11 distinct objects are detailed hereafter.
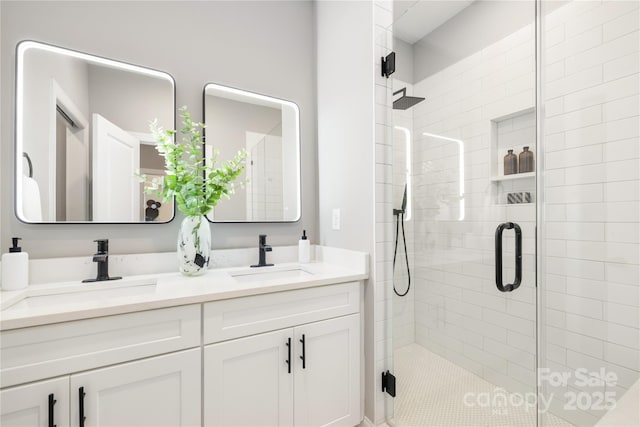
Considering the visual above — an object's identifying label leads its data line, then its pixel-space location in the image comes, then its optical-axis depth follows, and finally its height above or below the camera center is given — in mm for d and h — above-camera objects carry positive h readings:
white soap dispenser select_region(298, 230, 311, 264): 1826 -244
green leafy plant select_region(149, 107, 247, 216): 1447 +225
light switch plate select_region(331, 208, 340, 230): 1770 -34
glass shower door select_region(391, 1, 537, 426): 1347 -39
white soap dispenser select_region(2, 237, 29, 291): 1142 -229
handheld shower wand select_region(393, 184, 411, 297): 1531 -64
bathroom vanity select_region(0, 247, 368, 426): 882 -528
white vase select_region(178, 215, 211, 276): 1438 -172
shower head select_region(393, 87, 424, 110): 1527 +614
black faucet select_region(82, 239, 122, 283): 1314 -219
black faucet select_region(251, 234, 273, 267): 1727 -224
